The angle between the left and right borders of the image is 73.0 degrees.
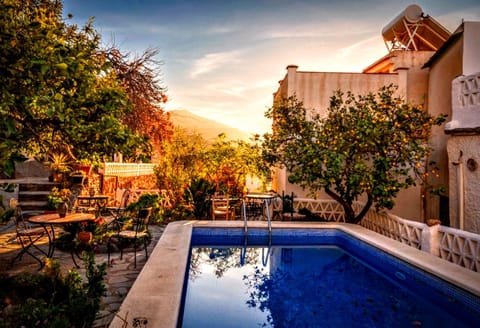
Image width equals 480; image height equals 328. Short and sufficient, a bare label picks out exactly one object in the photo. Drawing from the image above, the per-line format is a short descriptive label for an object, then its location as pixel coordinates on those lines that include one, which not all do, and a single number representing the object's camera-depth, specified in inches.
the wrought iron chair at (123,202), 418.6
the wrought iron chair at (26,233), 236.8
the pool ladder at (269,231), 376.7
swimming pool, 200.5
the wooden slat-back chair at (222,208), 440.9
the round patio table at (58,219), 239.9
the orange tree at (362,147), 342.3
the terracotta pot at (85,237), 282.0
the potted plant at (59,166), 465.7
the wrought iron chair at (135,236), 264.8
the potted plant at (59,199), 263.3
